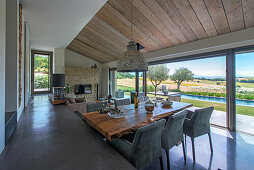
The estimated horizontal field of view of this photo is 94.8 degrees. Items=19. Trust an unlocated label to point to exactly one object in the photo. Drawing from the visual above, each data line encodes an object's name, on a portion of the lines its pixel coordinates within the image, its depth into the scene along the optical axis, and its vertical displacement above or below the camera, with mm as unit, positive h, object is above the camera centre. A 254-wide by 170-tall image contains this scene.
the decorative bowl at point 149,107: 2123 -398
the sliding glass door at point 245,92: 2959 -188
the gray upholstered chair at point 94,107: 2521 -471
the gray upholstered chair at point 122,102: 3010 -442
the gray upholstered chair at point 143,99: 2707 -321
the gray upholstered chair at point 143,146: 1290 -735
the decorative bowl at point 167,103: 2617 -409
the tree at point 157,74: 4923 +493
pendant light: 2240 +459
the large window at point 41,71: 6586 +826
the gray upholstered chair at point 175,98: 3734 -430
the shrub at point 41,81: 6679 +261
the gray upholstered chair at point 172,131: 1688 -707
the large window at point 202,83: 3452 +54
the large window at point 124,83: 6035 +125
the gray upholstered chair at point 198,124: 2038 -711
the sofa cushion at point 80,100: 4110 -517
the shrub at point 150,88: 5398 -135
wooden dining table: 1410 -524
